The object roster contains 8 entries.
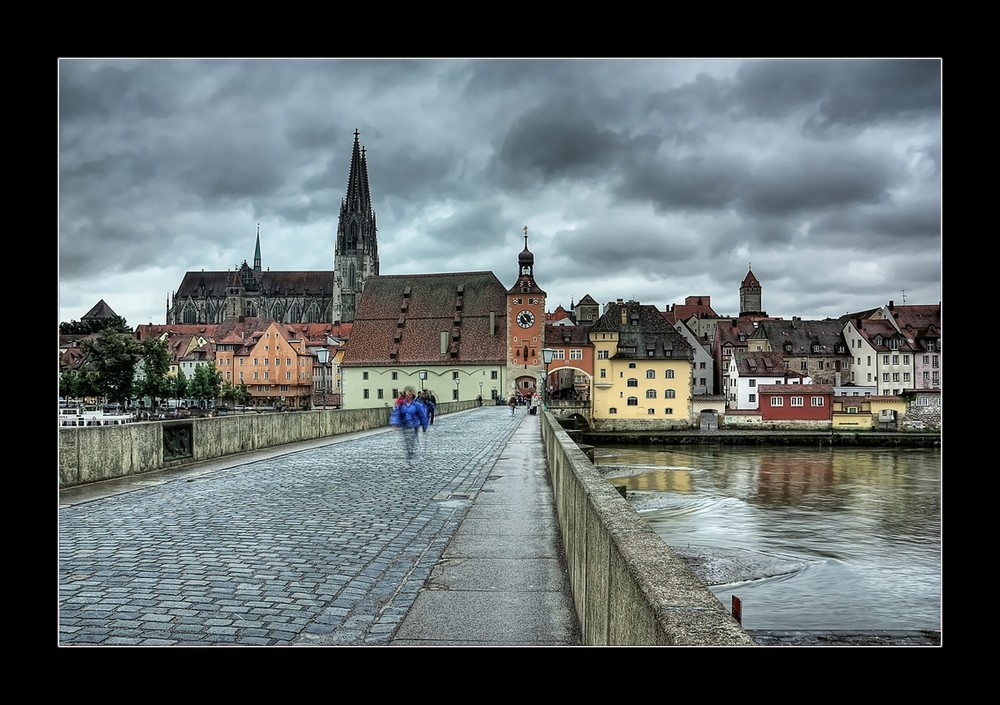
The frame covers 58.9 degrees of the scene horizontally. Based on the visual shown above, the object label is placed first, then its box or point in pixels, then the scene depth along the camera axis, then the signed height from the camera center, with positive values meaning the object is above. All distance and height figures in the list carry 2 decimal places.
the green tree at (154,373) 79.19 -0.35
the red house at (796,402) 83.56 -4.12
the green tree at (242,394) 112.25 -3.37
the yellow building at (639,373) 88.50 -1.17
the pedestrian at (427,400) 21.45 -0.92
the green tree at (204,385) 96.31 -1.82
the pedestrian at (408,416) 17.08 -1.00
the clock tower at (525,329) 93.19 +3.65
